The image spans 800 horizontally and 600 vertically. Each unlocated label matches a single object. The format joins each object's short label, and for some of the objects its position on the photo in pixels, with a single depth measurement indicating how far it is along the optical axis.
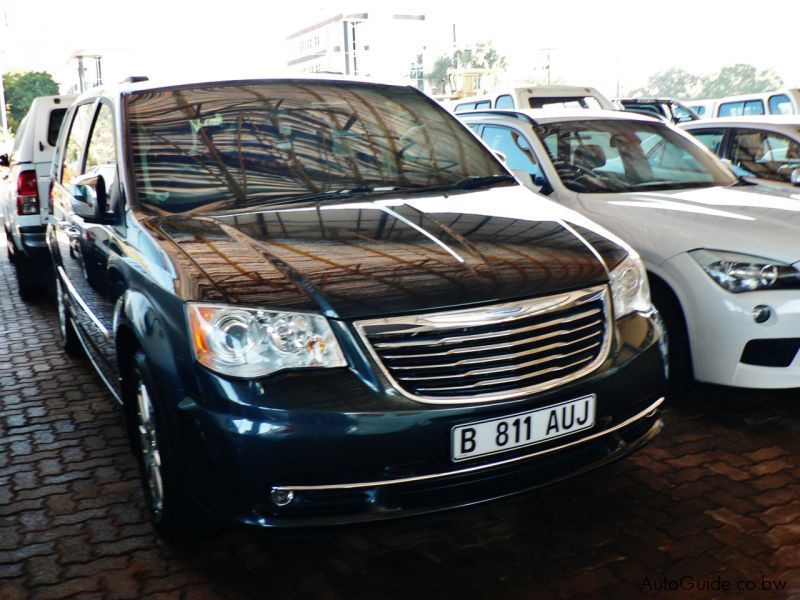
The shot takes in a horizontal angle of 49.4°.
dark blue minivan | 2.48
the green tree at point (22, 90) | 78.56
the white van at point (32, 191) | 7.46
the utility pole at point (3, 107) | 46.72
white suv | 3.96
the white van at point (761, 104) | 14.82
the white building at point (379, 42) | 106.81
